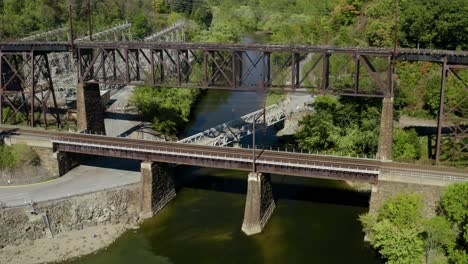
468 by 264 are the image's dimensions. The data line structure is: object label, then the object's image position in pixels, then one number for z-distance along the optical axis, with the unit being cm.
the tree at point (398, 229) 4153
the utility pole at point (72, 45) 6056
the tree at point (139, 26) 13550
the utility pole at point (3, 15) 10750
